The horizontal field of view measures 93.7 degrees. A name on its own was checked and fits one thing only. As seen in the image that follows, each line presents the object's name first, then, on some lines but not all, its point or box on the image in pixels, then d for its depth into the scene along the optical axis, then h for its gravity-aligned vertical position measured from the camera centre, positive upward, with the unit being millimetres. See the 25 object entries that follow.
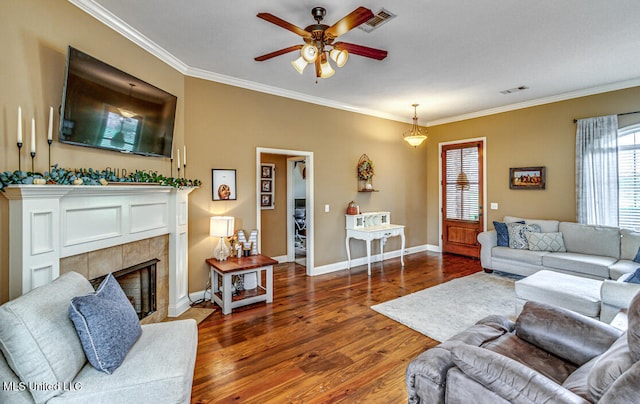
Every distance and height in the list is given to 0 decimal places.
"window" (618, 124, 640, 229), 4352 +379
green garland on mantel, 1768 +198
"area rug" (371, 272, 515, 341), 3211 -1280
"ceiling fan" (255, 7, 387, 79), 2321 +1304
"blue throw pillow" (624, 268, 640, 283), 2646 -678
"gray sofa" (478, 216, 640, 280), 3963 -766
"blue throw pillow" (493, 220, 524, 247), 5059 -519
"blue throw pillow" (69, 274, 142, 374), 1541 -671
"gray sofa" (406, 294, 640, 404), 1151 -790
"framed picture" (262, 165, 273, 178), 5887 +641
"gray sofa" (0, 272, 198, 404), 1355 -815
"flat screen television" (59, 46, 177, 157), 2211 +822
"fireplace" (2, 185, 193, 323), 1820 -233
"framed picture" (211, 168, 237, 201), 4016 +266
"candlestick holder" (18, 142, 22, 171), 1942 +270
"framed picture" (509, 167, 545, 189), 5340 +456
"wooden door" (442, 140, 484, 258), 6215 +124
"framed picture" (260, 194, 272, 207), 5871 +70
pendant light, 5426 +1575
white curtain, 4496 +492
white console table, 5242 -464
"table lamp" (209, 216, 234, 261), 3729 -277
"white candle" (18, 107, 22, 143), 1869 +477
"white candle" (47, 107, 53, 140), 2096 +554
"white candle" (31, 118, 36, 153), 1966 +456
